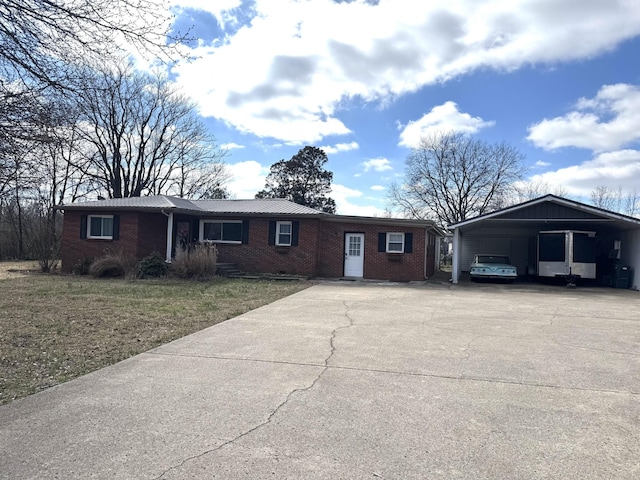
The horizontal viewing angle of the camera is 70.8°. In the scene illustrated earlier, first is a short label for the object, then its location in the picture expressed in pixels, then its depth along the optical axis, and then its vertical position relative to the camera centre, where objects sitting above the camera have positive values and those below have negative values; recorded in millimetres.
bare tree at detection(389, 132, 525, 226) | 40266 +5391
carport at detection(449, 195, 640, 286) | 18344 +1351
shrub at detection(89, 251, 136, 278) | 18219 -1179
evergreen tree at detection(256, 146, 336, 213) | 47719 +6842
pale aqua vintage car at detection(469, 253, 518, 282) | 19797 -831
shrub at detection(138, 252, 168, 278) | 17750 -1117
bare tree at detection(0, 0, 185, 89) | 5453 +2554
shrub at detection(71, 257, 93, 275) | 19734 -1316
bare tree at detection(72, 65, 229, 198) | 35125 +7016
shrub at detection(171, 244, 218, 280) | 17297 -908
